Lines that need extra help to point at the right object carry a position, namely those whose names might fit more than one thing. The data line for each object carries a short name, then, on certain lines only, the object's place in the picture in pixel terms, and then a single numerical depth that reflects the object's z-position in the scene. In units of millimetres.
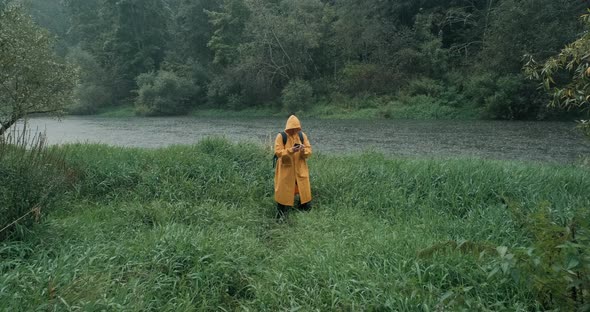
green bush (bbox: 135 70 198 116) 37312
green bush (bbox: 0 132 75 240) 3975
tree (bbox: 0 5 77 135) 8547
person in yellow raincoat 5926
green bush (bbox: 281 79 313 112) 32312
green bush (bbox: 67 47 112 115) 40812
